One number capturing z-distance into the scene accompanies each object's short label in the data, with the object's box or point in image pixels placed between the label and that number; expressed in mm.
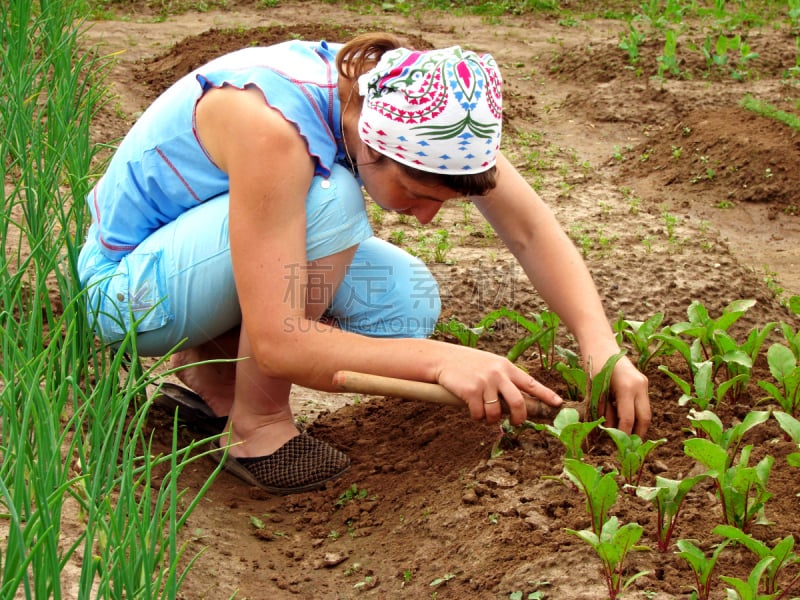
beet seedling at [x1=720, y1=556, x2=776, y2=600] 2603
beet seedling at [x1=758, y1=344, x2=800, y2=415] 3021
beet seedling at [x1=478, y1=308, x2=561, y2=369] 3192
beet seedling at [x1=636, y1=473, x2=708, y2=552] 2731
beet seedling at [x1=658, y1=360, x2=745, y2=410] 3014
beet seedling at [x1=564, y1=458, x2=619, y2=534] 2744
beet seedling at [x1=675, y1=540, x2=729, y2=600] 2653
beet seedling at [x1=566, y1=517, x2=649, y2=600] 2663
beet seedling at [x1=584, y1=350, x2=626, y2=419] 2897
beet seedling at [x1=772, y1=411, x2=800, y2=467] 2850
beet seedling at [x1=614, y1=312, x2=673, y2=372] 3193
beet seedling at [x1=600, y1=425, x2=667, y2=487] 2853
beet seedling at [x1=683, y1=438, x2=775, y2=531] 2746
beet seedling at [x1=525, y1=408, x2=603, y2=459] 2860
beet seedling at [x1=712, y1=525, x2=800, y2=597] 2645
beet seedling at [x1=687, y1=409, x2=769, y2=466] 2832
